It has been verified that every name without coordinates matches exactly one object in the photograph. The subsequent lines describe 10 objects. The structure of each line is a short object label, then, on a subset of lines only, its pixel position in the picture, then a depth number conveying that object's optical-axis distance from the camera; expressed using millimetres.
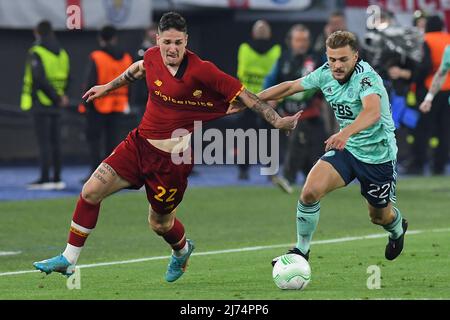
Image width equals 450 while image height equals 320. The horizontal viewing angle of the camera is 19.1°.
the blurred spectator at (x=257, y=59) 21375
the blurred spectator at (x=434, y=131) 22000
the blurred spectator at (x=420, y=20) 22516
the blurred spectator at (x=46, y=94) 20016
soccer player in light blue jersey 10523
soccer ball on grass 10031
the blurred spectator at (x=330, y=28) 20031
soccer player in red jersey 10328
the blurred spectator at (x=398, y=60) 21300
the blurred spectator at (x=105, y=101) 20234
